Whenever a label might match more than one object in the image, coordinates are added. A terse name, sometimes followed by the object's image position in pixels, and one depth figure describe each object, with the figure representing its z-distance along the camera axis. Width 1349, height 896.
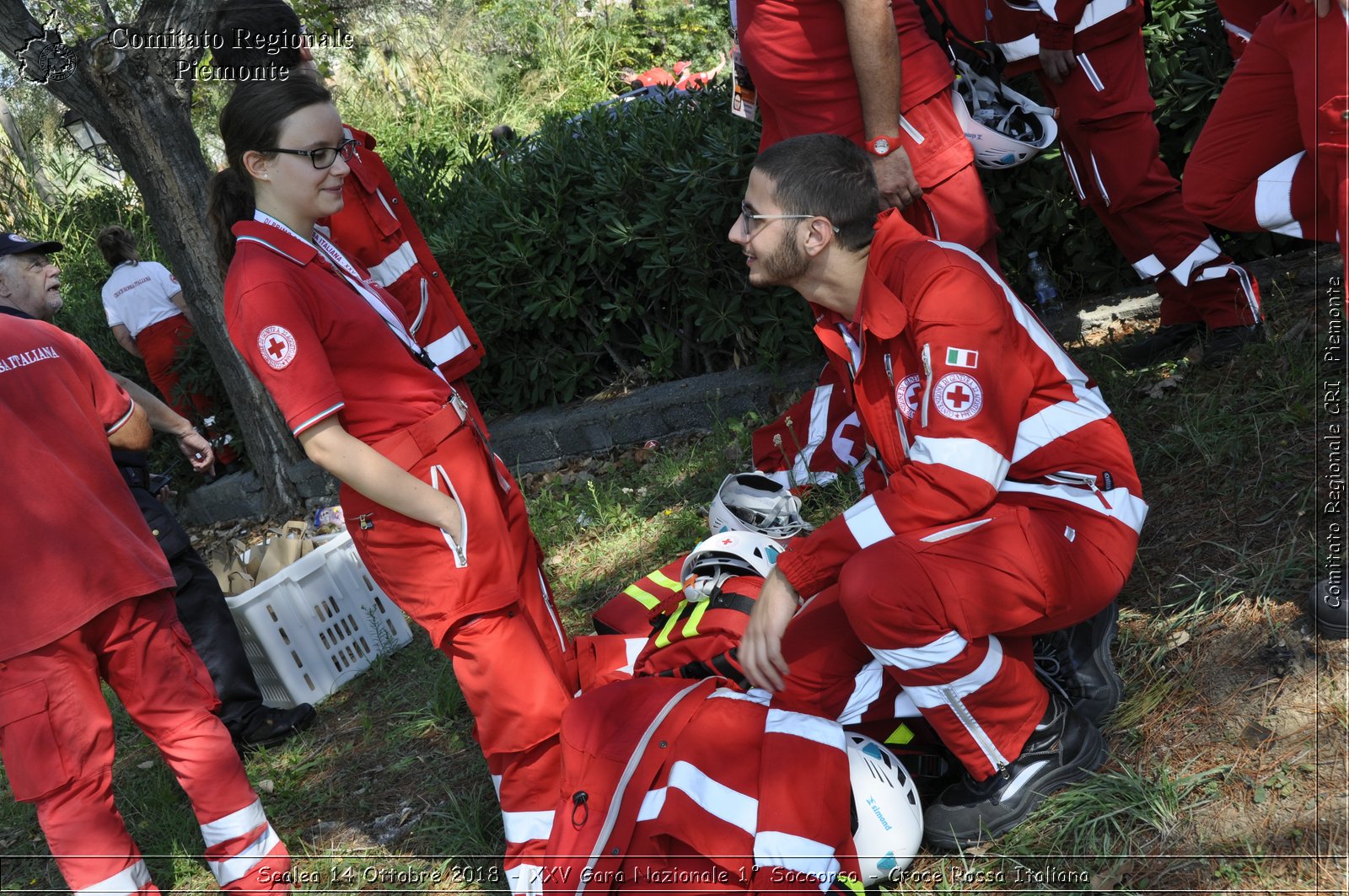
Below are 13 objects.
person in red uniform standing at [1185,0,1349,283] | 2.50
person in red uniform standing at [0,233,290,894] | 3.07
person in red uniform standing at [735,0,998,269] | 3.50
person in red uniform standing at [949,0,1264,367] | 4.08
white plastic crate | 4.54
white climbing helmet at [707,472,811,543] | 4.30
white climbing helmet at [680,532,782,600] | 3.62
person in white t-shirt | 7.78
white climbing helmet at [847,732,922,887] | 2.64
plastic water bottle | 5.14
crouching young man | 2.54
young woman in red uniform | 2.69
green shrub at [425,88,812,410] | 5.45
